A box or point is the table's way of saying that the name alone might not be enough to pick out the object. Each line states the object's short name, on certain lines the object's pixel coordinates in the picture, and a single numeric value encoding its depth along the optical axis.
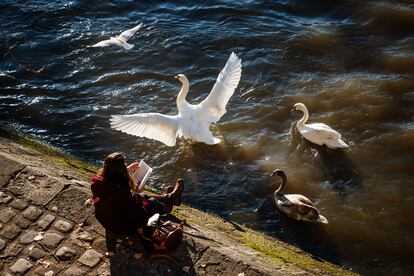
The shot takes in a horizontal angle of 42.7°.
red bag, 5.93
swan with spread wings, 9.58
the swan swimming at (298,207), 8.20
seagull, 12.59
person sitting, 5.96
